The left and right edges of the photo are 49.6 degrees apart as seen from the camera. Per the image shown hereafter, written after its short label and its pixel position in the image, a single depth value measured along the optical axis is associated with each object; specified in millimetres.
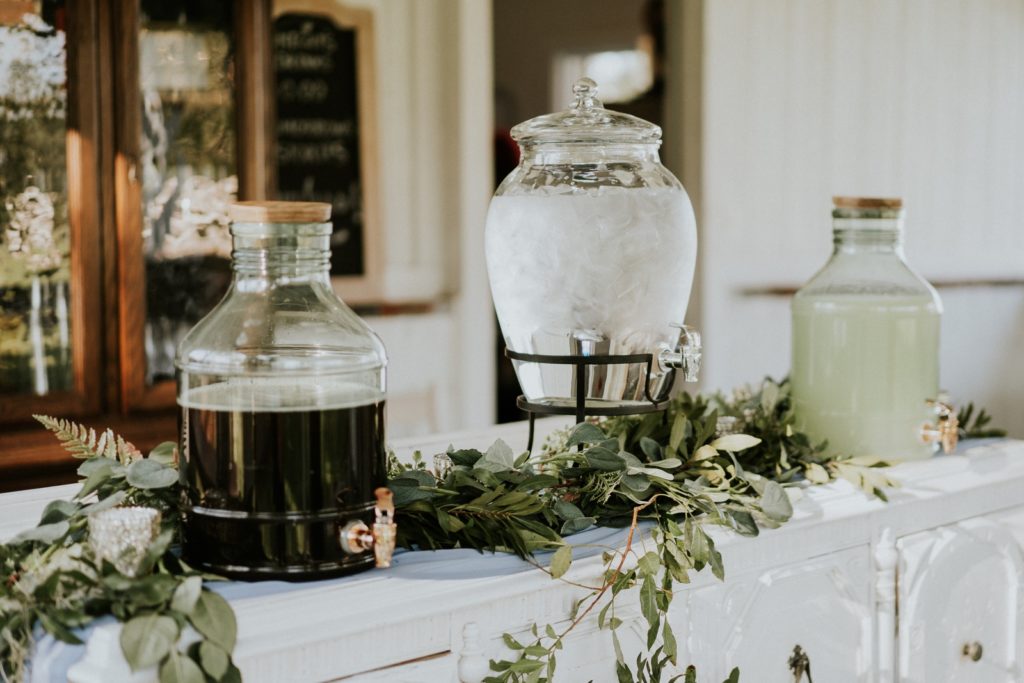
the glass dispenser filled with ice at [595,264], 1184
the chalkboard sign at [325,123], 3416
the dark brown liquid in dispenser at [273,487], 906
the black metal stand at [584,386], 1194
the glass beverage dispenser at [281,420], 908
